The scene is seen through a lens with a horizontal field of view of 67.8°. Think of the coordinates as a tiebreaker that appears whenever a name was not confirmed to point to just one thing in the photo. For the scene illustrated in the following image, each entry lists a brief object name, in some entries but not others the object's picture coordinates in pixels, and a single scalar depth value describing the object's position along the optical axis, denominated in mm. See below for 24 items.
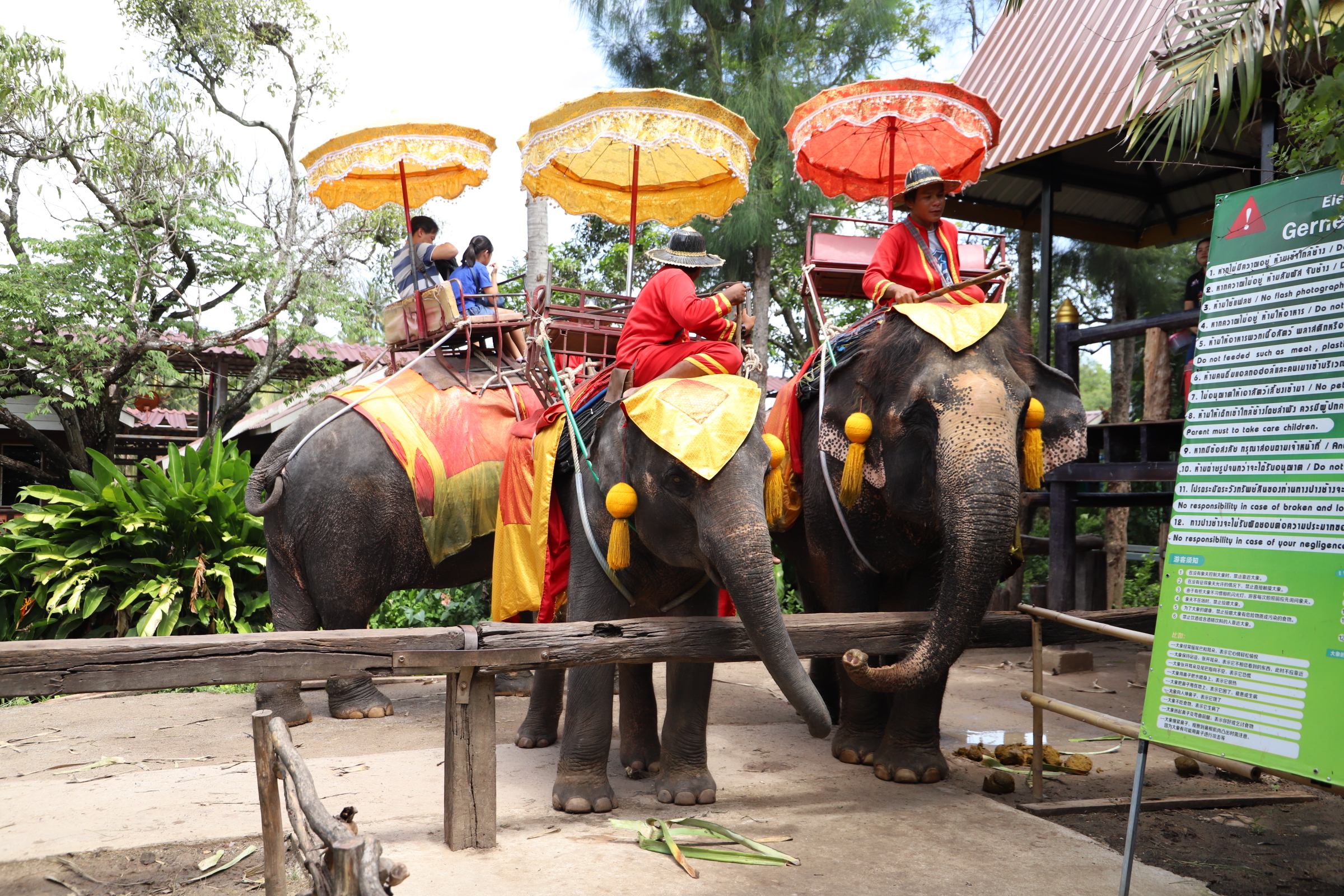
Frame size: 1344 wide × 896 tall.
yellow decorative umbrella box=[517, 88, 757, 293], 5234
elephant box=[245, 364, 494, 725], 5805
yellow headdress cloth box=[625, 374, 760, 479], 3746
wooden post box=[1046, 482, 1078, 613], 7629
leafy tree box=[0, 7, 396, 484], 11047
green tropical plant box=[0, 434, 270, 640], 7930
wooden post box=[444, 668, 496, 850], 3723
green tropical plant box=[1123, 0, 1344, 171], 2928
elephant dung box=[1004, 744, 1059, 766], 5112
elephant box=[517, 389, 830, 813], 3598
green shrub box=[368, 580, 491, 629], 9344
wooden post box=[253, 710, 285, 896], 2979
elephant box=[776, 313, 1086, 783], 3801
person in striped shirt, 6562
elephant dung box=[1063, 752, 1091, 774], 5016
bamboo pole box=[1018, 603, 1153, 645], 3914
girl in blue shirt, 6551
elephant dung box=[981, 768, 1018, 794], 4555
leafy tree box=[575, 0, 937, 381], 13672
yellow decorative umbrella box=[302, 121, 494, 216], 6016
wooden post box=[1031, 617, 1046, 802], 4402
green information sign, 2758
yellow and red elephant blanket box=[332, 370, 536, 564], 5883
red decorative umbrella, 5637
